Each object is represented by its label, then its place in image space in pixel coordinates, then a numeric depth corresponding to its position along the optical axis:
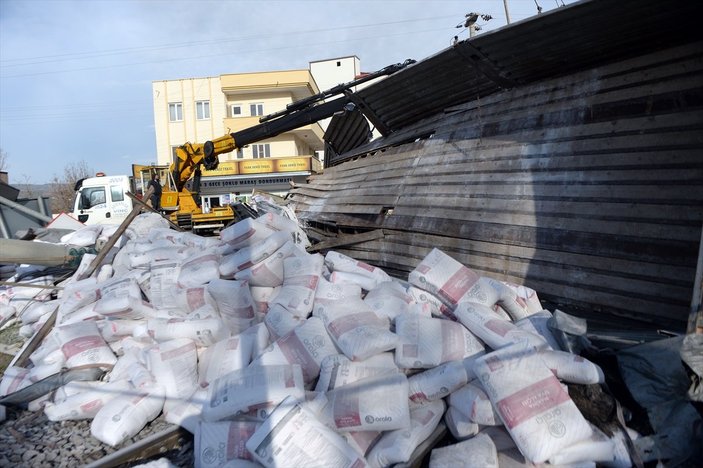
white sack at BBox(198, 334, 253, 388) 3.15
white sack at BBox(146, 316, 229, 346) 3.56
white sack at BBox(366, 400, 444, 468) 2.27
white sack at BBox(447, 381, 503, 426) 2.36
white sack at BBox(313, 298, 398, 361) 2.79
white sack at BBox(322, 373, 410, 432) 2.36
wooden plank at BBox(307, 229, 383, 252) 5.90
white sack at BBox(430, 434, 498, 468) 2.17
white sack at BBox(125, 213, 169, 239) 7.10
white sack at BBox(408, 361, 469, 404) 2.57
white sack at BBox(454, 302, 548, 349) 2.74
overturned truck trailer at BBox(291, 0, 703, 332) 3.27
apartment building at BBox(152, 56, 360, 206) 24.44
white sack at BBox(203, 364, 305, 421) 2.51
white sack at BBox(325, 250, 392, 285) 4.17
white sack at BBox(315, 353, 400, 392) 2.66
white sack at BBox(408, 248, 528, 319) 3.40
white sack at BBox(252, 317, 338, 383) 2.94
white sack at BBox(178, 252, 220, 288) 4.33
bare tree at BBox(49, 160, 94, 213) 32.69
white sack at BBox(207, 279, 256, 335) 3.81
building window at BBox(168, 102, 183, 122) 29.97
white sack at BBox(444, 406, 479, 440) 2.44
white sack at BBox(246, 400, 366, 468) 2.09
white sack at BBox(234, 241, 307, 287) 4.16
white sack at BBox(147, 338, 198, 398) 3.21
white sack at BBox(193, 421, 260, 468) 2.37
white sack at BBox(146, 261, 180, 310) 4.41
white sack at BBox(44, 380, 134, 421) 3.16
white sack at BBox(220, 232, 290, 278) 4.25
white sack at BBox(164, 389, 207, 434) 2.88
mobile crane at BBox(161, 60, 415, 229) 10.05
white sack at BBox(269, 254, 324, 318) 3.61
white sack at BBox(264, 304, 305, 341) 3.43
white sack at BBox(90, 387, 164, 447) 2.85
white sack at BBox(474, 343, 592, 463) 2.14
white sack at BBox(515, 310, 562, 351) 2.93
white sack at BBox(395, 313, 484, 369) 2.76
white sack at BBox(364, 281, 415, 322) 3.36
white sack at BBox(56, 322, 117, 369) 3.71
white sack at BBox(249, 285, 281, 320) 4.04
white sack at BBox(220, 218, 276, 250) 4.71
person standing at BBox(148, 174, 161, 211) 11.27
